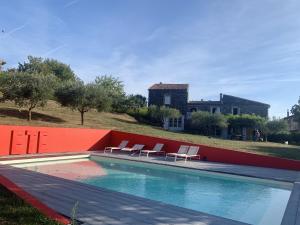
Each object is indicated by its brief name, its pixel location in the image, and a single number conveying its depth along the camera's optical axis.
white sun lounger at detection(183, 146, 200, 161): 11.62
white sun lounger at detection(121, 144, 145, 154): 13.04
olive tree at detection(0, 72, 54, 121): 15.14
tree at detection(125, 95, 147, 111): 27.74
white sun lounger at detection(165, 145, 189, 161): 11.84
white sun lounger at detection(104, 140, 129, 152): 13.52
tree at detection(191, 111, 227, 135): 24.43
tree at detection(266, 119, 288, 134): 22.22
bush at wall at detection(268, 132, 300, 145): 22.66
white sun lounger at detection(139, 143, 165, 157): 12.71
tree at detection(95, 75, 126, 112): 39.97
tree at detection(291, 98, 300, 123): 24.71
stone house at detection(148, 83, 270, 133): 30.03
